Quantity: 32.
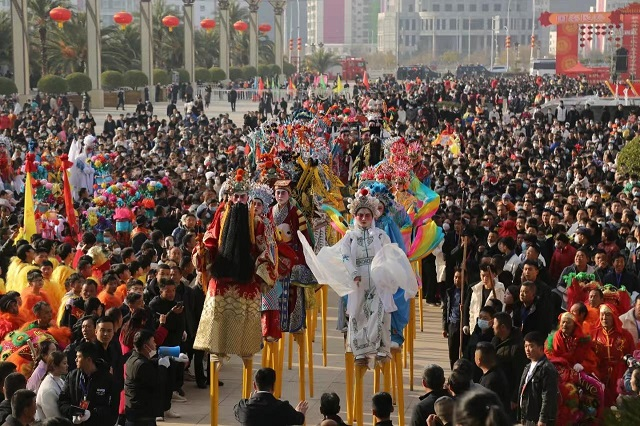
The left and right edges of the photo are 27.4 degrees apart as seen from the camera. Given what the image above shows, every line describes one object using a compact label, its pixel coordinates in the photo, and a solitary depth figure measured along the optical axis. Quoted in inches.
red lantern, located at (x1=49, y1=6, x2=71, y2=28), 1797.7
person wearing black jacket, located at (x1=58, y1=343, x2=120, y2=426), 340.2
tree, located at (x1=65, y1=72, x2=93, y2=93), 1972.2
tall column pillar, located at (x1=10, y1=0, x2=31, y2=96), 1817.2
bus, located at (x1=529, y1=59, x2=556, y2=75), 3735.2
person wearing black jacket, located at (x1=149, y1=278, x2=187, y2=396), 438.3
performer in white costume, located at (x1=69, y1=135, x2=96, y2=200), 827.3
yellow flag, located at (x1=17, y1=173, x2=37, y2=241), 581.3
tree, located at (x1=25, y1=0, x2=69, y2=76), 2036.2
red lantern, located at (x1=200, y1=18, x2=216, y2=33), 2529.0
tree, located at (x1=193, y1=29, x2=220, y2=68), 2962.6
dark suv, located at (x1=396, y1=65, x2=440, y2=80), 3806.1
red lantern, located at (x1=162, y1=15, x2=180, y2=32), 2288.4
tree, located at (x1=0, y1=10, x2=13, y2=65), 2047.2
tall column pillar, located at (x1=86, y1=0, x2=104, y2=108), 2012.8
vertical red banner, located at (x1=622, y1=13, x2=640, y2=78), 2481.5
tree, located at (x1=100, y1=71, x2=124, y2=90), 2166.1
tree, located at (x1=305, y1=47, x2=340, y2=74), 3720.5
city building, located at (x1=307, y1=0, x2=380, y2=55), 7613.2
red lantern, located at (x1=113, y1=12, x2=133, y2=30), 2028.8
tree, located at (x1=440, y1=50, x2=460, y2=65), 5876.0
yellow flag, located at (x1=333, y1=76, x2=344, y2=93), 1945.5
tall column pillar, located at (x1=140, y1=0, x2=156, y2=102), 2277.3
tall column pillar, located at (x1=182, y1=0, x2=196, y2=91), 2509.8
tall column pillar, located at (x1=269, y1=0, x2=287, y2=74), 2997.0
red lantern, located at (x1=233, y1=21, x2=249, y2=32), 2699.3
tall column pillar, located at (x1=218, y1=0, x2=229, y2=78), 2741.1
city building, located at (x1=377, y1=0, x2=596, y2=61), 6924.2
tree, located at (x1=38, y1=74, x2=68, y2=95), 1895.9
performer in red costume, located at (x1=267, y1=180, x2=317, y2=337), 434.9
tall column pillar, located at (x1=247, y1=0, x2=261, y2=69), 2864.2
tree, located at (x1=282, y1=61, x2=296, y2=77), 3322.1
